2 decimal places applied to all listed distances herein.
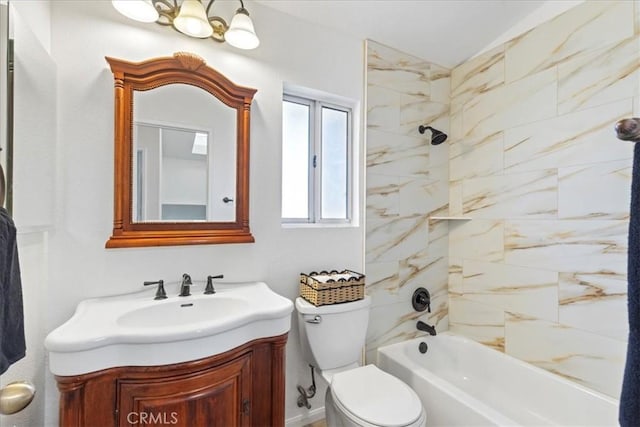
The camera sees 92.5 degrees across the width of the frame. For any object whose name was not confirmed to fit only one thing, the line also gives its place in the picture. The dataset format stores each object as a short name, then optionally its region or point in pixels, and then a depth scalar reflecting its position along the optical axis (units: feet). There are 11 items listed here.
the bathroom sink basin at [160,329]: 2.96
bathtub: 4.88
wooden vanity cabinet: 3.02
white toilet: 4.20
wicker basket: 5.21
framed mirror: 4.46
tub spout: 7.09
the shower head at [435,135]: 6.97
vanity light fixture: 4.19
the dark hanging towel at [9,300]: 2.08
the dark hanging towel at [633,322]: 2.05
